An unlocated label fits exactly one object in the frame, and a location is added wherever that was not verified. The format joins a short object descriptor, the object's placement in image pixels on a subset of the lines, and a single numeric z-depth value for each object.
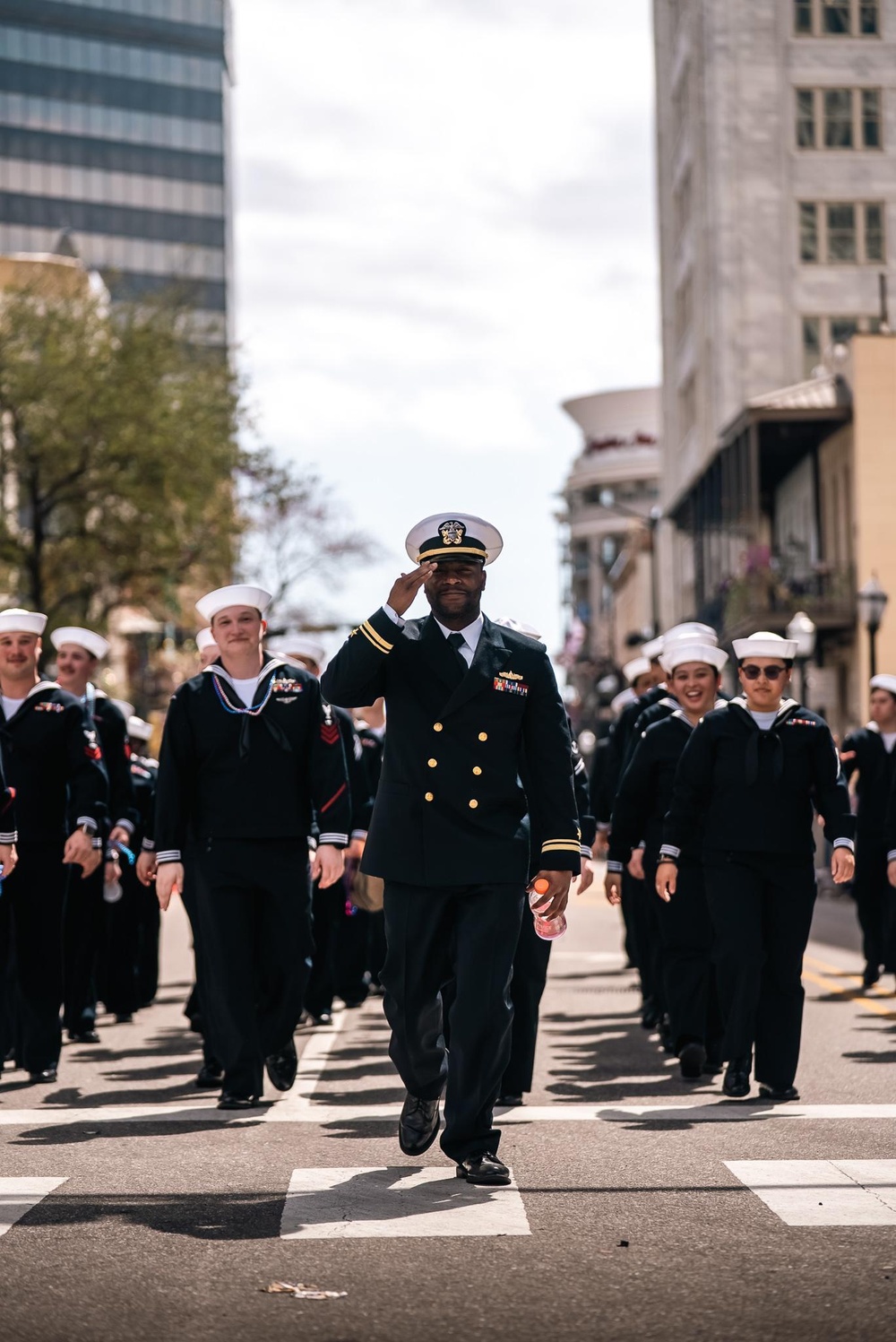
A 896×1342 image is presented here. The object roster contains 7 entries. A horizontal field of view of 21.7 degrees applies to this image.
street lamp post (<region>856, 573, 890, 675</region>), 31.70
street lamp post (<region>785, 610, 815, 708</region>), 32.97
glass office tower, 110.19
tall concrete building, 54.19
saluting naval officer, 7.52
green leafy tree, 40.12
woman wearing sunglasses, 10.00
